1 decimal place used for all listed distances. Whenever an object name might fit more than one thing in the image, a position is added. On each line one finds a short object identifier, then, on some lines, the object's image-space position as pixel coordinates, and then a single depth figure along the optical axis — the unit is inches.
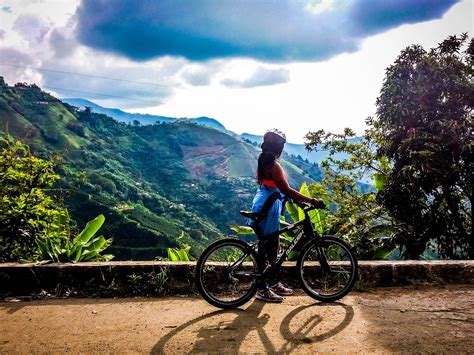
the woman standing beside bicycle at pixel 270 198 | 148.6
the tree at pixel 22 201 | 184.1
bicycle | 149.2
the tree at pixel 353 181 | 299.6
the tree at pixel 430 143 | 258.2
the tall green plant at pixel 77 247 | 181.6
